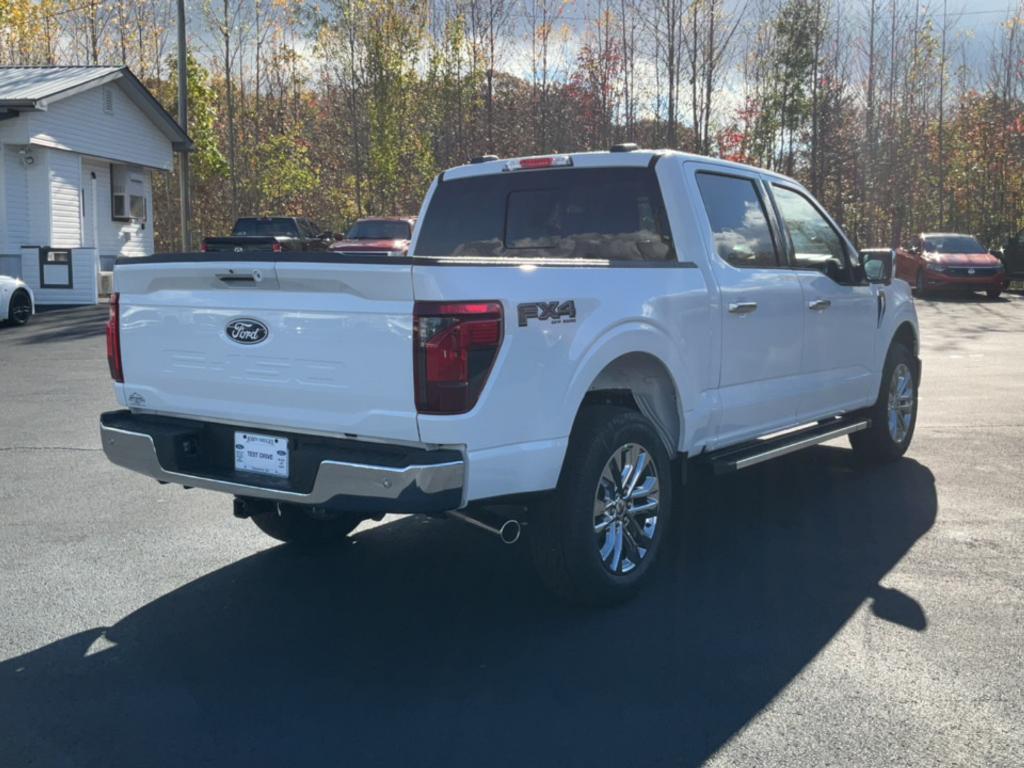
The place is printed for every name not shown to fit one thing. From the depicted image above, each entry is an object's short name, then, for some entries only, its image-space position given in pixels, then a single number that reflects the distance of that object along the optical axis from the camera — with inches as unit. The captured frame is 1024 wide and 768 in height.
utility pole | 1031.0
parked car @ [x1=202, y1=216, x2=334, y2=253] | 1094.6
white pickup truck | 160.4
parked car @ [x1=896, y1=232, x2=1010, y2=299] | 1053.8
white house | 894.4
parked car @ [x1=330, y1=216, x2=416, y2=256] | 942.8
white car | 699.4
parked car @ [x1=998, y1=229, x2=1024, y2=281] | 1148.5
